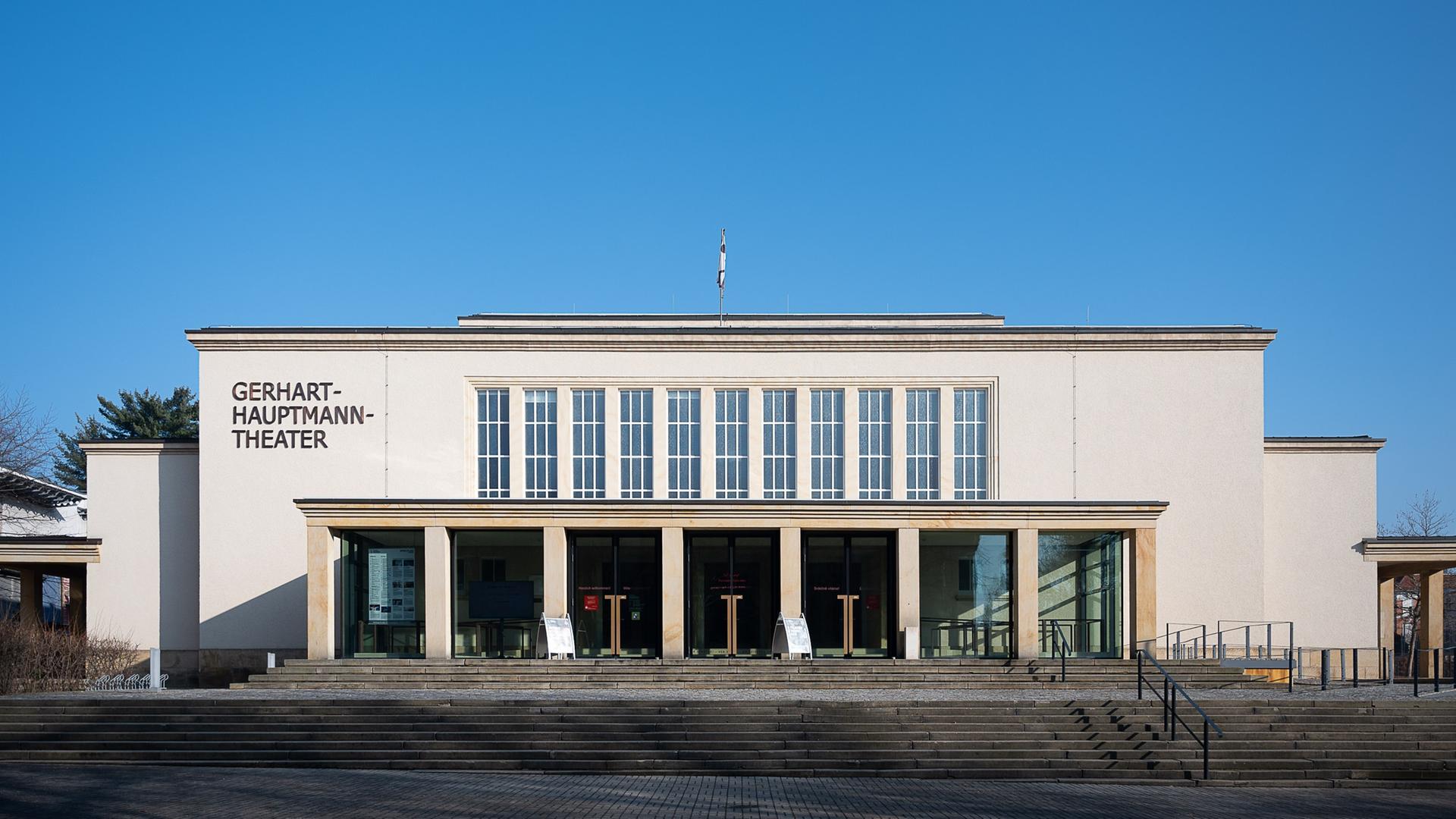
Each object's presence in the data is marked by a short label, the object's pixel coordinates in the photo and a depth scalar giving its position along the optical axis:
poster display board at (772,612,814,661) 27.12
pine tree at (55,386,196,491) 70.44
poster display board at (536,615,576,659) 27.11
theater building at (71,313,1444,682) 30.86
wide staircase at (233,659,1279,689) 24.59
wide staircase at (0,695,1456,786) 18.17
